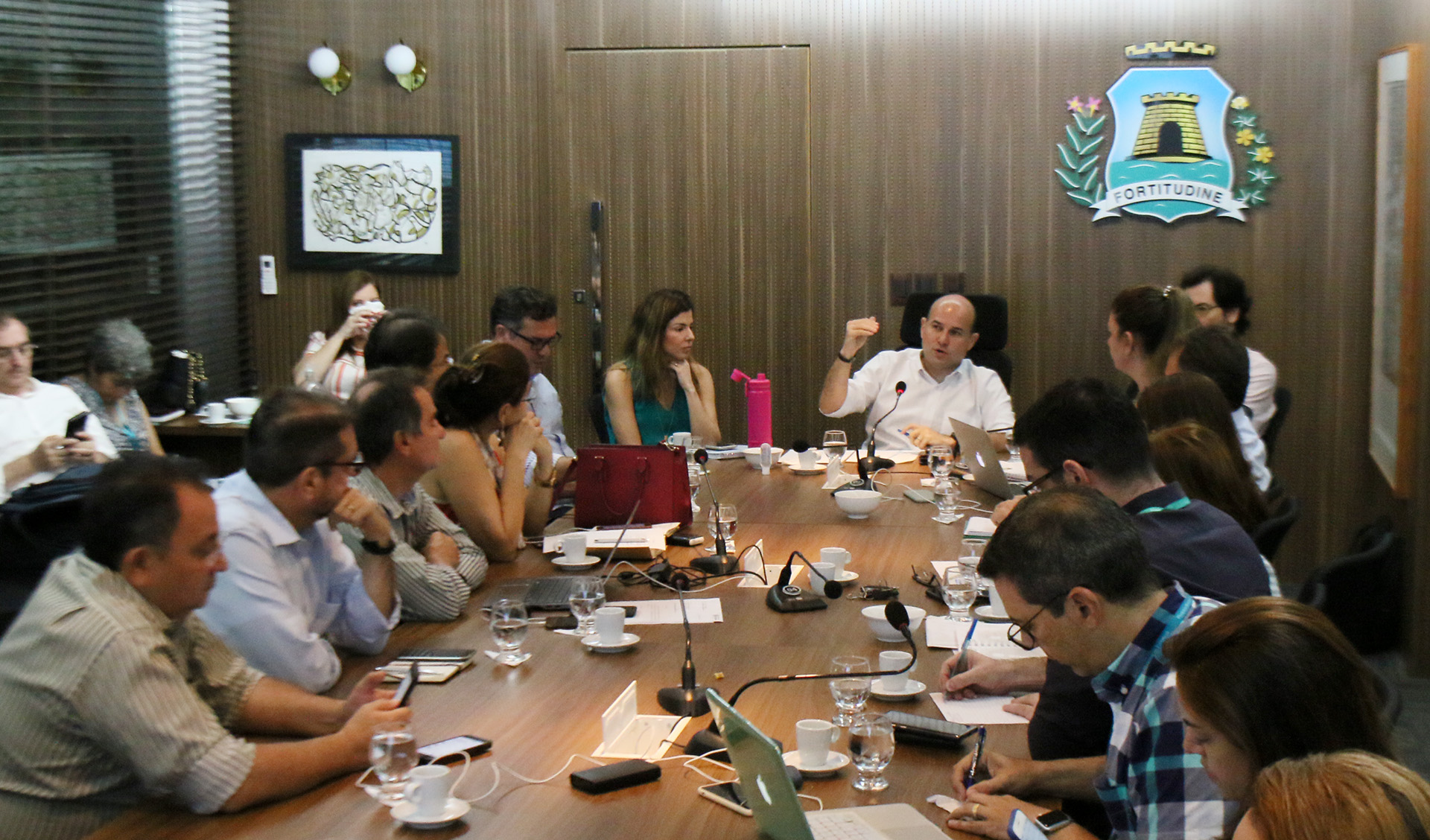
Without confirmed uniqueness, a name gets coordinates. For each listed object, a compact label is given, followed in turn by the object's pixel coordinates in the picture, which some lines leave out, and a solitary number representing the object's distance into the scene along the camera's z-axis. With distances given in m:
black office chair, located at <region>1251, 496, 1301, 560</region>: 3.69
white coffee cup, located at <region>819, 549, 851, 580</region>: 3.45
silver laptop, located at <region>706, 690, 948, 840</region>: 1.79
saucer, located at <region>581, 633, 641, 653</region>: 2.82
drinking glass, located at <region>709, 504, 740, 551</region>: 3.73
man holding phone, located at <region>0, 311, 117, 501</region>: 4.64
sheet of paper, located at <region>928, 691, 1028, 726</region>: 2.46
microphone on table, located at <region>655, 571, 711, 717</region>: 2.43
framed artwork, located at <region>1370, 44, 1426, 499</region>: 5.05
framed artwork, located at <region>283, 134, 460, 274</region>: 6.82
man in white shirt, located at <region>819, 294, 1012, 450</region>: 5.62
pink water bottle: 5.60
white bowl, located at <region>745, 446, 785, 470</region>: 5.21
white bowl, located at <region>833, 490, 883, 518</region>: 4.15
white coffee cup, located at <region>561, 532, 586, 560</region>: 3.57
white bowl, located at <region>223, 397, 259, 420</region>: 6.13
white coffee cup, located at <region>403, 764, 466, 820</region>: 1.96
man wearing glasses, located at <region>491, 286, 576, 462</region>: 5.24
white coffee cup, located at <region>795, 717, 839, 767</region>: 2.17
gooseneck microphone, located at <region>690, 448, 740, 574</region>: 3.51
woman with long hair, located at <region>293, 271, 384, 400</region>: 6.03
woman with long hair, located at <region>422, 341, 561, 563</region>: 3.64
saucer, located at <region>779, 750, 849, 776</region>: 2.17
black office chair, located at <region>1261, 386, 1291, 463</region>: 5.33
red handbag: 3.96
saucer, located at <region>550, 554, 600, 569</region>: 3.58
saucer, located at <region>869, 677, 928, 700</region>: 2.53
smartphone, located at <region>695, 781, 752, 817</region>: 2.03
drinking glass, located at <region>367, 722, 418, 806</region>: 2.03
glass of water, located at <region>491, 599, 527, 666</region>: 2.68
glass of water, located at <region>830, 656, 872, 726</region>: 2.30
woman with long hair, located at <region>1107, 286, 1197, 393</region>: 4.84
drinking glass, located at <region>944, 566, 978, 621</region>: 3.05
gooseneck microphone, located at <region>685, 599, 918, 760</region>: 2.25
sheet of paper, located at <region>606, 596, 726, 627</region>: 3.08
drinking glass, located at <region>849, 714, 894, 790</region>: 2.13
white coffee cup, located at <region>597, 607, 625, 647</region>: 2.83
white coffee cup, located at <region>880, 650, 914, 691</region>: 2.67
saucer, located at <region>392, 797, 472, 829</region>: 1.95
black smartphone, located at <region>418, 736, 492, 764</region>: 2.18
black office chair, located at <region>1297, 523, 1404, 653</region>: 3.27
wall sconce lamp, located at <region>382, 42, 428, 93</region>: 6.70
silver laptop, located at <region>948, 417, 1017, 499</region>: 4.51
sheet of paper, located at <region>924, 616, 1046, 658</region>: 2.79
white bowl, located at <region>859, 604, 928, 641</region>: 2.87
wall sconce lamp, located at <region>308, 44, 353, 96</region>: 6.73
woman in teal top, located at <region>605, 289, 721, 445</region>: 5.45
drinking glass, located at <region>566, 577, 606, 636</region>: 2.90
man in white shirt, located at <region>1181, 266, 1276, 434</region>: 5.87
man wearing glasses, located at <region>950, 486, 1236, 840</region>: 1.95
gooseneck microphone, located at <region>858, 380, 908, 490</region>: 4.64
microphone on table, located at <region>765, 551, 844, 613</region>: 3.15
